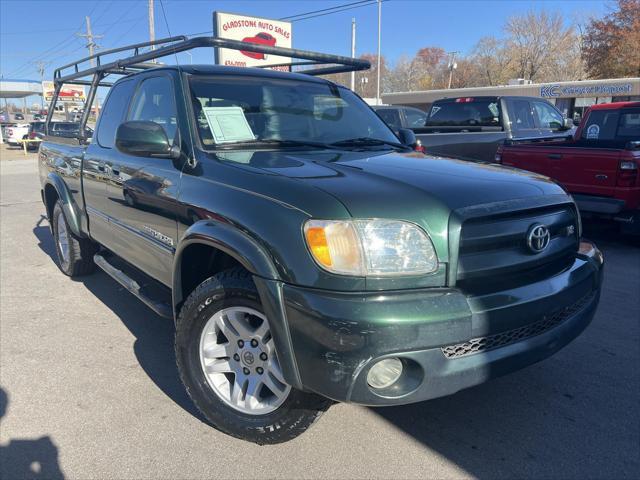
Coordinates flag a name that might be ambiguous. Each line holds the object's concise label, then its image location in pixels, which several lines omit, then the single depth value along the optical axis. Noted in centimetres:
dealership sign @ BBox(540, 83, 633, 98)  2991
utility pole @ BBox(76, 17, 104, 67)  4552
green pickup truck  213
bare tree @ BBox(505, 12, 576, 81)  5169
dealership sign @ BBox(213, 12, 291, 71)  1552
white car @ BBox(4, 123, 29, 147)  3247
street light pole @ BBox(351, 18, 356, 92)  3894
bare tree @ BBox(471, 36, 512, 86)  5769
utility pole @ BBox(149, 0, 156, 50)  2904
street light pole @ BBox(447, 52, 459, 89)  5975
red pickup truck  603
